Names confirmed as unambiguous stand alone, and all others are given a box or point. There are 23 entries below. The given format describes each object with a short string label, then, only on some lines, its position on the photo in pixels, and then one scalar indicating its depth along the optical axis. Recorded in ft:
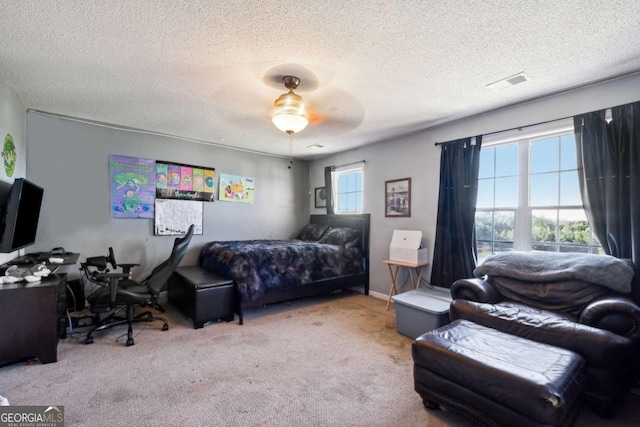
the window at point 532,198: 9.06
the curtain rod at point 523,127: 9.09
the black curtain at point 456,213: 10.93
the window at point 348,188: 16.55
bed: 11.29
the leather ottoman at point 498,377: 4.61
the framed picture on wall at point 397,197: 13.48
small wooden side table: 11.94
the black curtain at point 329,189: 17.69
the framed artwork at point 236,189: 15.89
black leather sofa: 5.82
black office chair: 8.94
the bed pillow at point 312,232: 16.83
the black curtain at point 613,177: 7.61
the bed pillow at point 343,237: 15.14
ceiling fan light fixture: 8.30
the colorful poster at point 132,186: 12.82
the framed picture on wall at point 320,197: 18.35
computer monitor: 7.66
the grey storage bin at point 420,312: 9.14
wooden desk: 7.14
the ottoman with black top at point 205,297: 10.32
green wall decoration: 8.63
